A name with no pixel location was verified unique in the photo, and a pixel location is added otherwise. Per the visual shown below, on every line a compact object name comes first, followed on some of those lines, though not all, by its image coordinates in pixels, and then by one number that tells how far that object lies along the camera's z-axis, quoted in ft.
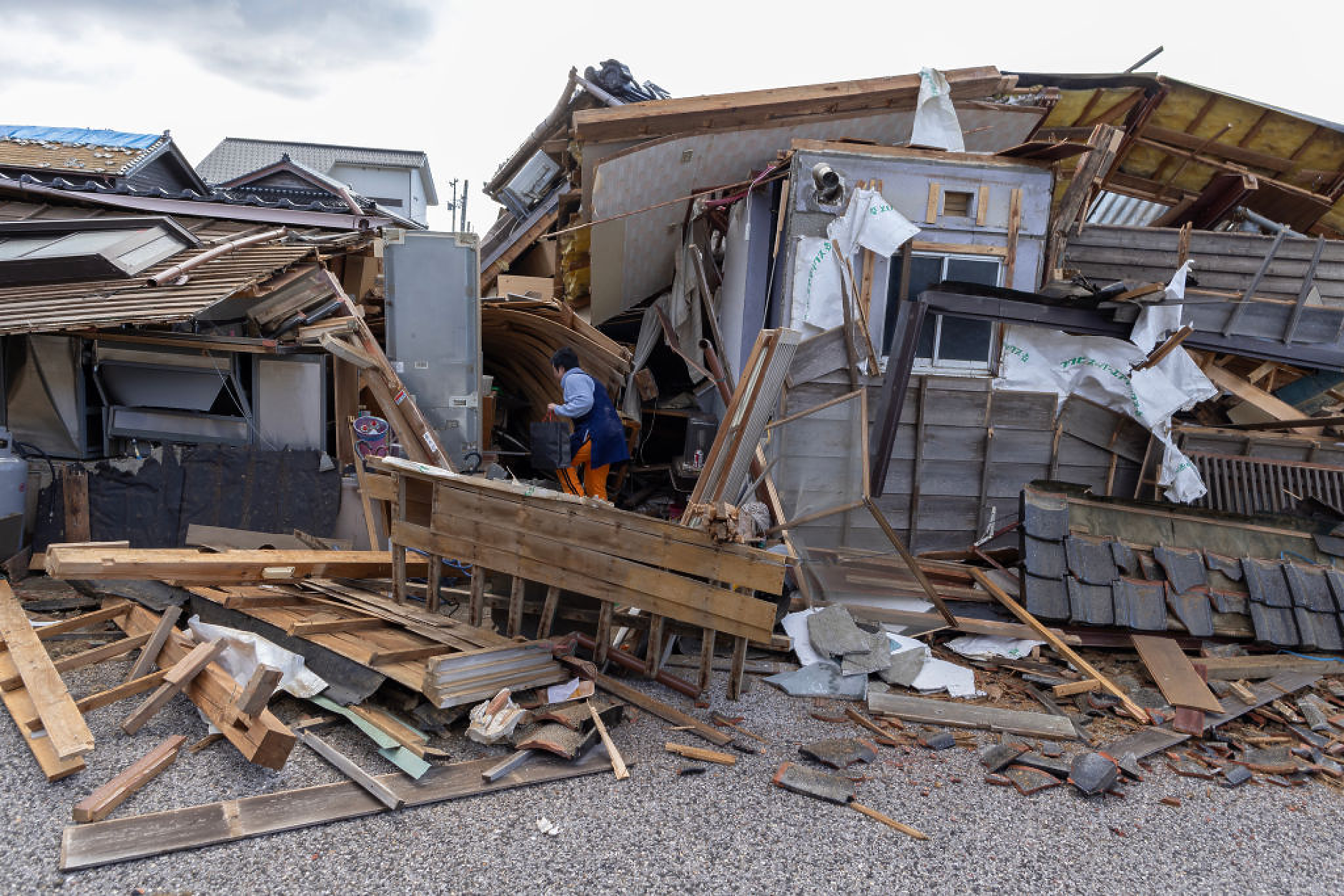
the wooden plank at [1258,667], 20.75
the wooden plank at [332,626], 16.96
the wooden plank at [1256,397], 29.57
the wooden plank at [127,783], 12.43
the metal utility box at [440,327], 26.58
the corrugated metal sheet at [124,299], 21.76
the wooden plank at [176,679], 15.05
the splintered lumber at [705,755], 15.35
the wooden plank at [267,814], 11.84
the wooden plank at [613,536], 16.40
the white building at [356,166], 112.57
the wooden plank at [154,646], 16.80
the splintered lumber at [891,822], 13.61
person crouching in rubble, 24.77
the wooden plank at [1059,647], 19.12
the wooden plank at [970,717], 17.76
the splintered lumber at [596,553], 16.52
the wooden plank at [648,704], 16.15
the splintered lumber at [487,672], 14.97
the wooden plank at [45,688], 13.87
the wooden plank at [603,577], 16.58
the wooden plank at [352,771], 13.24
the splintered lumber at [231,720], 13.55
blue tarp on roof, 57.31
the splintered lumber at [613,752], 14.55
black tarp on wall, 24.29
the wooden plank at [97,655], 17.03
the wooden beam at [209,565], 17.85
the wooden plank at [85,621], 18.70
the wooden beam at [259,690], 14.02
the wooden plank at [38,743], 13.51
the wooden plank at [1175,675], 18.98
